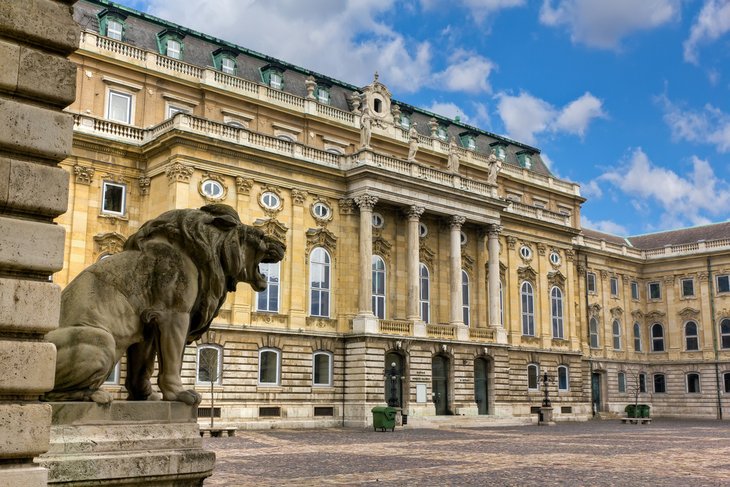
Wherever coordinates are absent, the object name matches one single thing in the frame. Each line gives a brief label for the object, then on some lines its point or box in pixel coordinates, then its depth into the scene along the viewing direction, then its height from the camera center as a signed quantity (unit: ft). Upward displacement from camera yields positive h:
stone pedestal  19.71 -1.91
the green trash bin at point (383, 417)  111.96 -5.94
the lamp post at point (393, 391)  132.77 -2.60
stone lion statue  21.20 +2.20
